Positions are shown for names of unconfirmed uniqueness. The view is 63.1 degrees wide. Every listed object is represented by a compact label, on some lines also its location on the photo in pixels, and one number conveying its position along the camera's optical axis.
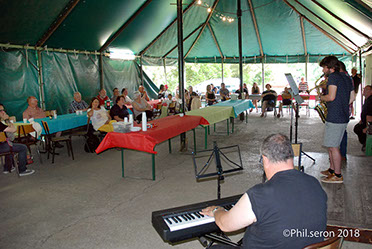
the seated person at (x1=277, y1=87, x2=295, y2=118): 10.79
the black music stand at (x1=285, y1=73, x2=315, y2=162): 4.30
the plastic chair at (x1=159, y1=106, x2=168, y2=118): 9.61
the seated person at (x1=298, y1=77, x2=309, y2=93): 12.51
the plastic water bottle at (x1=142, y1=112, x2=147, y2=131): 4.45
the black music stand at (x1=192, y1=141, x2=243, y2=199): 2.32
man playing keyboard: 1.38
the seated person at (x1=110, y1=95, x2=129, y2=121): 6.48
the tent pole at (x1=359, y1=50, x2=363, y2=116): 9.64
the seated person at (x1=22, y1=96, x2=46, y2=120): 6.04
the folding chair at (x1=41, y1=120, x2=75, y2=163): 5.56
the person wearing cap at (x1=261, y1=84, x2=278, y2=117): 10.91
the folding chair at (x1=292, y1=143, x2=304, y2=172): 3.54
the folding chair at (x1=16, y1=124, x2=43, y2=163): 5.16
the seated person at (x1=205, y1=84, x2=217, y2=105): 11.12
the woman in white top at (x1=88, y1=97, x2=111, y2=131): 6.24
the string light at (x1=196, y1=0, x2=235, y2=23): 10.88
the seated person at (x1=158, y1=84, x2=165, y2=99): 11.78
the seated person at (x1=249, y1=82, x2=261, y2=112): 12.77
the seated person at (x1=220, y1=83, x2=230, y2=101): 11.30
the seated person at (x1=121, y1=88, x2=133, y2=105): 9.52
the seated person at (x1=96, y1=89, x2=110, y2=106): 8.66
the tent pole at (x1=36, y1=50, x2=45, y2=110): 7.86
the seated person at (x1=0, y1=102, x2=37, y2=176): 4.56
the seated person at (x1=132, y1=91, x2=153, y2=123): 7.54
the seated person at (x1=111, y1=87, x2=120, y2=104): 9.47
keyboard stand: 1.98
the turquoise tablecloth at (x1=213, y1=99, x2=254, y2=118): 7.85
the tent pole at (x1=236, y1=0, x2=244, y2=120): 9.80
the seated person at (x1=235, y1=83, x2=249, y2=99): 12.05
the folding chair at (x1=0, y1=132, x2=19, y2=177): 4.48
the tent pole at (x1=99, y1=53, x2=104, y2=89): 10.03
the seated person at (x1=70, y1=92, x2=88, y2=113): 7.34
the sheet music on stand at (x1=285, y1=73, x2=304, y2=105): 4.30
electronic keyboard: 1.80
